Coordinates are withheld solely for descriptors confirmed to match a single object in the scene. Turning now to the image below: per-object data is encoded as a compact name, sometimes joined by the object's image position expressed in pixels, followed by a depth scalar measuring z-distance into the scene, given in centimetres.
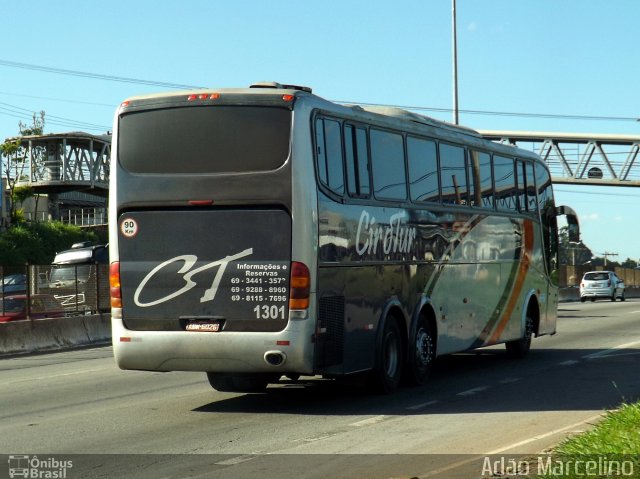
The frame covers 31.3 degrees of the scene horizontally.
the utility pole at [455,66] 4369
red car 2603
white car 5862
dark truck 2788
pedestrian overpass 8650
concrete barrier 2475
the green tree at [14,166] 8850
